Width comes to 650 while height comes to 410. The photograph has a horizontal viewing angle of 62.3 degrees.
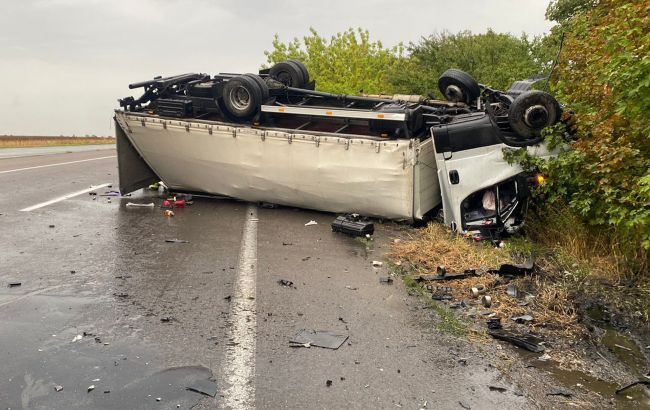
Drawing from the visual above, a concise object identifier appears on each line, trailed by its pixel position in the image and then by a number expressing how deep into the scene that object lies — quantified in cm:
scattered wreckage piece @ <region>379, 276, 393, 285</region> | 581
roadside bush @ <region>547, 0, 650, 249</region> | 498
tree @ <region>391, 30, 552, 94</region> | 1736
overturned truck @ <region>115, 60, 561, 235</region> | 743
